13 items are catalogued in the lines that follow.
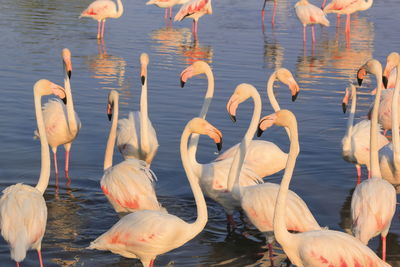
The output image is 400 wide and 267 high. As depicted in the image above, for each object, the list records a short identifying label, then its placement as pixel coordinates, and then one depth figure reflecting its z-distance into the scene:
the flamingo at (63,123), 18.00
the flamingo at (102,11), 40.34
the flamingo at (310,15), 38.56
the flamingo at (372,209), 12.54
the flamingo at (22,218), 11.59
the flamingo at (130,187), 13.67
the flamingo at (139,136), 16.80
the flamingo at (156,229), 11.70
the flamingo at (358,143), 17.33
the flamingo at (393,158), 15.74
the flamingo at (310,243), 10.69
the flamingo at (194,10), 41.34
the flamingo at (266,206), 12.57
